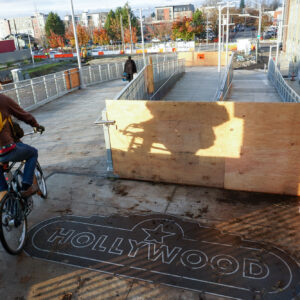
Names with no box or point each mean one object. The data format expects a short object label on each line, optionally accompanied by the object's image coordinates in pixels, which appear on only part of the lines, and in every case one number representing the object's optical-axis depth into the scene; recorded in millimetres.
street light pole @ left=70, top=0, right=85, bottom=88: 19500
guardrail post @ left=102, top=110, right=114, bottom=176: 6477
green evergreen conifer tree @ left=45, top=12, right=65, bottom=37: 91688
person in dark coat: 16344
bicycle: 4203
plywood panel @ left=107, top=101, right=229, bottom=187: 5906
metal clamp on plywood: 6334
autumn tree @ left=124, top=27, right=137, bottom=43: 81325
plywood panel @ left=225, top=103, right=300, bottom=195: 5309
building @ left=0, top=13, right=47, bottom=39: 153112
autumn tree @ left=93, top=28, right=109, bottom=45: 84812
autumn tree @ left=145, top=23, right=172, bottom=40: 87812
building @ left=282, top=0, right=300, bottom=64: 30328
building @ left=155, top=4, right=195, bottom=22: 140212
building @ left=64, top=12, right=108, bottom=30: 160662
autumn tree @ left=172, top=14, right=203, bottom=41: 62678
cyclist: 4395
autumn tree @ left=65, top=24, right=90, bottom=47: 72125
